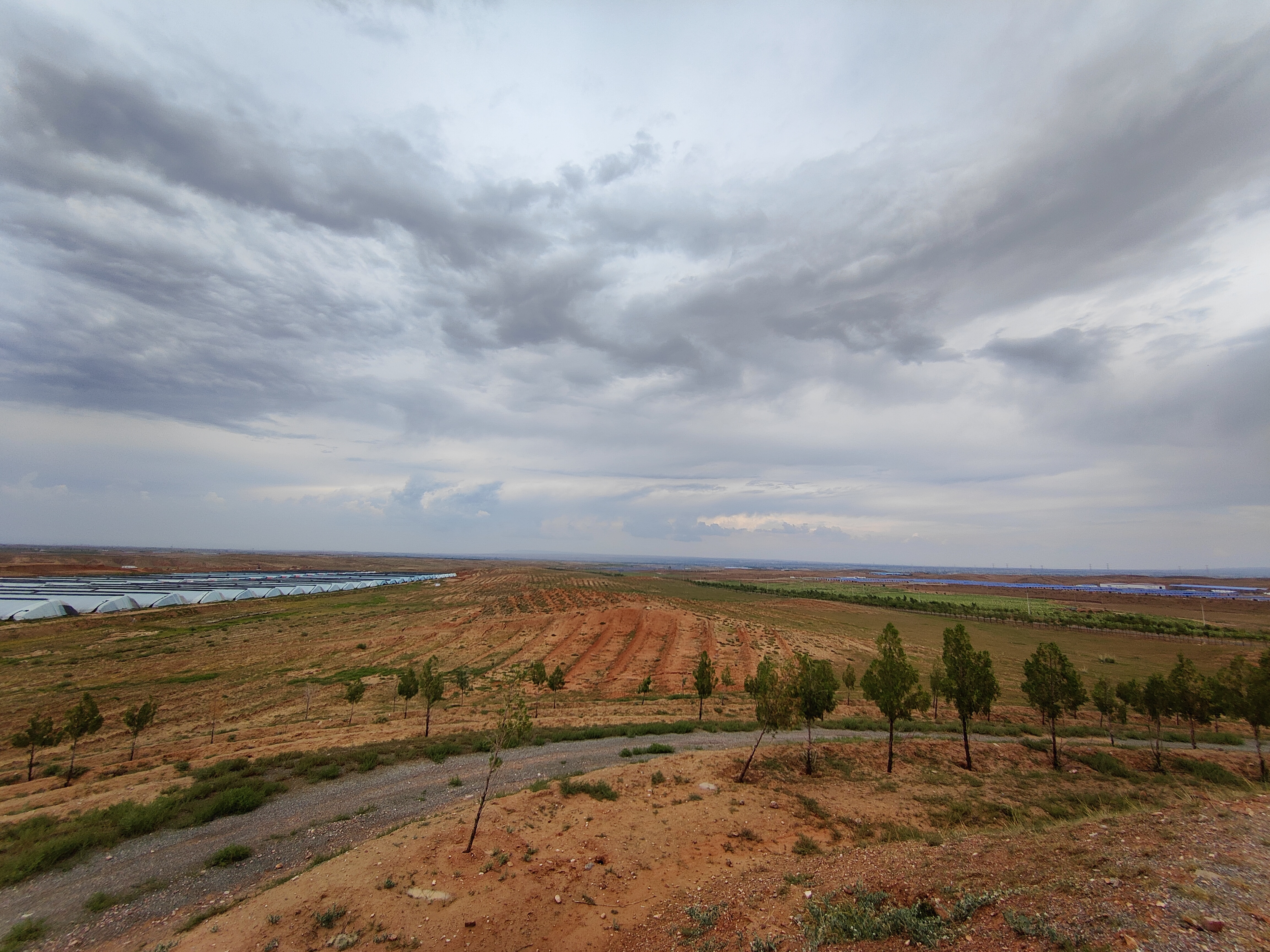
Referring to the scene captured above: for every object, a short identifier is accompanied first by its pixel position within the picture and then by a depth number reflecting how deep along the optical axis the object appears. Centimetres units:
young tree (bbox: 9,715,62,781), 2255
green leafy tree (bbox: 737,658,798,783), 2066
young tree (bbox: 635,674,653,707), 4319
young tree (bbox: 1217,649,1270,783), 2447
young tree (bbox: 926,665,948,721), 2722
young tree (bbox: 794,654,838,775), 2284
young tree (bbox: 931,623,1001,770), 2455
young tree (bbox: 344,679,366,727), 3180
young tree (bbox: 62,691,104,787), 2289
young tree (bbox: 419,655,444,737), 2872
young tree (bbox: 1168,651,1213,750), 2891
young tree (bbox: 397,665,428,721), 3120
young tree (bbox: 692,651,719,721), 3525
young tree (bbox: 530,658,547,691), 3984
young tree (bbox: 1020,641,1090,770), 2580
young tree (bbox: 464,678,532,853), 1412
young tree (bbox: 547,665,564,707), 3919
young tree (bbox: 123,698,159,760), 2506
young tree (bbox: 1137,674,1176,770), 2966
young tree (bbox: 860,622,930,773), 2341
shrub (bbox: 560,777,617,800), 1834
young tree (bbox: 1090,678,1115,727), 3384
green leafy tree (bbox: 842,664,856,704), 4269
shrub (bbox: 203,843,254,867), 1490
